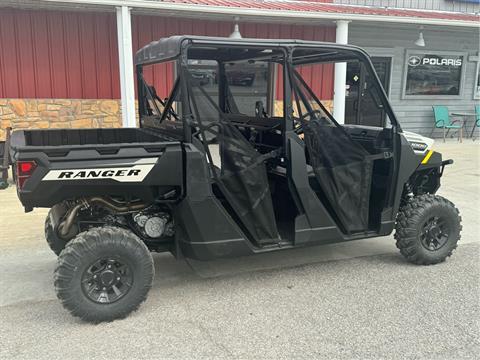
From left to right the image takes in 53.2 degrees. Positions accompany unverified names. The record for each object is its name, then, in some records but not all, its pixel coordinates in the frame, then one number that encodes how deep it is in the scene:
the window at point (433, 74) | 12.41
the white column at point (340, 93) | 9.55
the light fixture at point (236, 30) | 9.40
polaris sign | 12.34
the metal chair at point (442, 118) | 12.49
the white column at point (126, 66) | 8.22
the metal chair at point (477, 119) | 13.15
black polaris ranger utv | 3.17
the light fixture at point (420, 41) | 11.53
